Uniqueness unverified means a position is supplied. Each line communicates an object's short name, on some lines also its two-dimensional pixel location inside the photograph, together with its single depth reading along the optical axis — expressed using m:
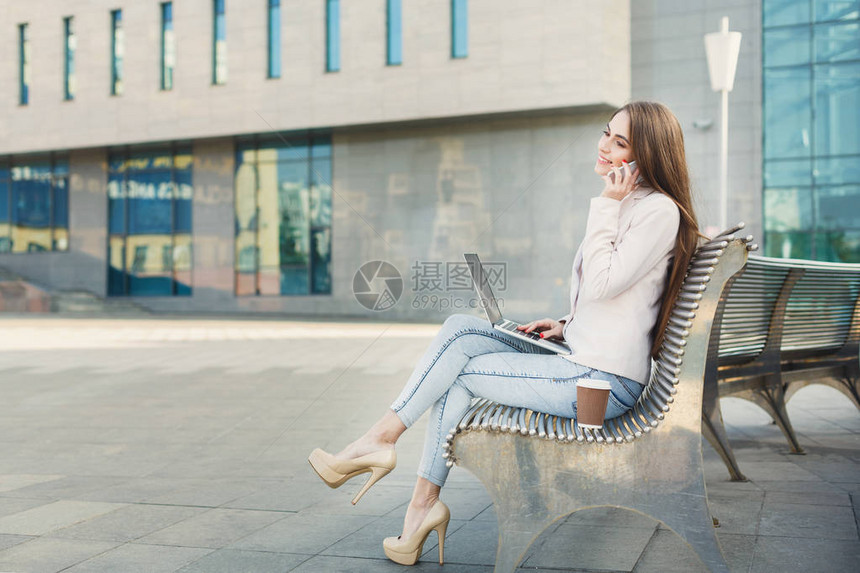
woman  2.86
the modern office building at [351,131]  22.16
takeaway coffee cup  2.59
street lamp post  12.37
